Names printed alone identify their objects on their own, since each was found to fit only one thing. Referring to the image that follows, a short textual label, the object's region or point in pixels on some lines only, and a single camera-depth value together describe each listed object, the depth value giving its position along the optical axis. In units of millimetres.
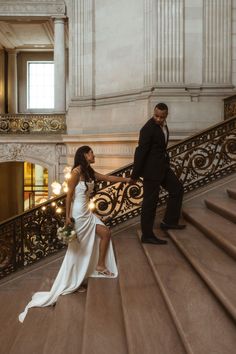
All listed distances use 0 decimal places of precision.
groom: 5590
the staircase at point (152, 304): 3389
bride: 5148
